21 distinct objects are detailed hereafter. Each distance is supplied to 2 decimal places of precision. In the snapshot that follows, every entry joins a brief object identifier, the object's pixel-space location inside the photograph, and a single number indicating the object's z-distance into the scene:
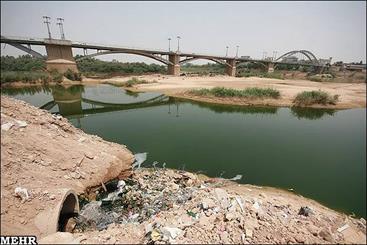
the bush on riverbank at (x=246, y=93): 26.16
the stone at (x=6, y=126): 5.95
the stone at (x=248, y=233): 4.64
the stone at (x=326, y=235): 4.71
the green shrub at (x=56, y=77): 38.41
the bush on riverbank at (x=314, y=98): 23.20
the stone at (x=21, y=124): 6.52
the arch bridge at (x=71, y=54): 38.12
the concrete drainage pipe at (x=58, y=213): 4.94
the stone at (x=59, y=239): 4.37
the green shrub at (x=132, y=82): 38.81
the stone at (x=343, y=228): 5.33
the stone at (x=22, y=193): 5.09
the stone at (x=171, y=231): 4.55
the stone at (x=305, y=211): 5.81
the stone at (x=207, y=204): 5.37
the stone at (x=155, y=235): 4.48
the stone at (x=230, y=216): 4.95
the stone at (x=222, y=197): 5.56
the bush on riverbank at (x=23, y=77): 35.66
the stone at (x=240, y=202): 5.40
